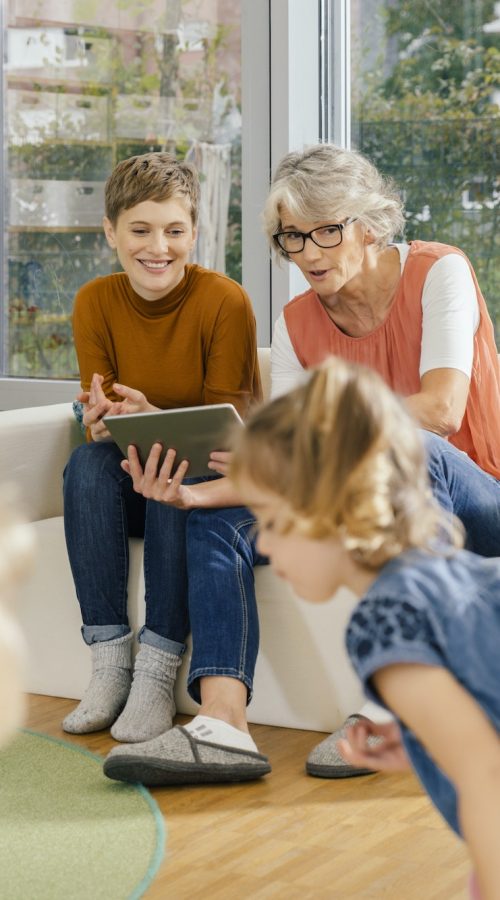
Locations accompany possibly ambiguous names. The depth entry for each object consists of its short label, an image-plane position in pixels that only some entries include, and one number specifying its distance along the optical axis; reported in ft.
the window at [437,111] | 10.56
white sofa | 7.52
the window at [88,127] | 12.53
